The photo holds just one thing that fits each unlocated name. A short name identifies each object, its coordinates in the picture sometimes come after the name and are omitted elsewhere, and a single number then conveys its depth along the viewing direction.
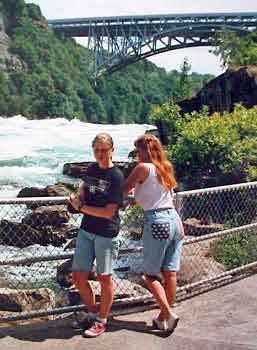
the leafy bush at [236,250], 5.95
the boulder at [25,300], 6.45
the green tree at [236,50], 21.50
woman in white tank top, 3.90
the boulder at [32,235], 10.30
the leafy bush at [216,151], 10.16
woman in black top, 3.79
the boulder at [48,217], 10.35
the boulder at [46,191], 15.45
